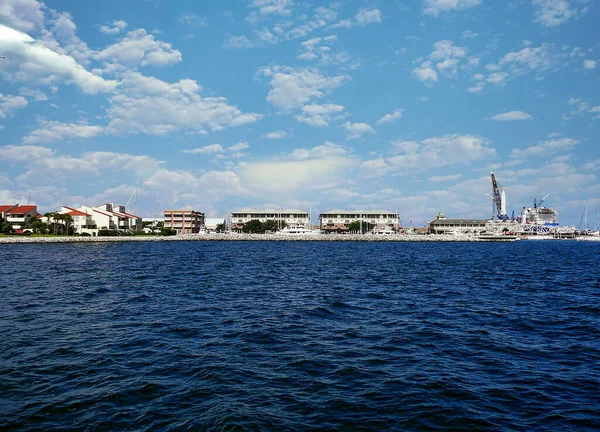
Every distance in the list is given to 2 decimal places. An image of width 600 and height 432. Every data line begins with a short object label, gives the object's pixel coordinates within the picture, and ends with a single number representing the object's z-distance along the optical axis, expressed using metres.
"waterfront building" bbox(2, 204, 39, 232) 136.38
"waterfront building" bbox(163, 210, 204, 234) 194.38
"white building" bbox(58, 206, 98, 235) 135.50
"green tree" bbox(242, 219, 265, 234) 186.88
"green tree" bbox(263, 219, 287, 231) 190.52
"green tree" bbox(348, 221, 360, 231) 192.75
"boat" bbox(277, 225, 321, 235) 167.88
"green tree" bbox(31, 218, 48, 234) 127.79
